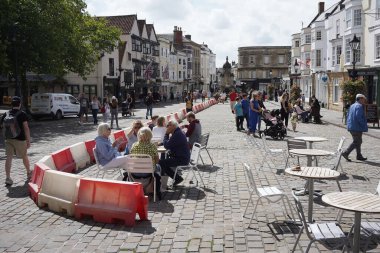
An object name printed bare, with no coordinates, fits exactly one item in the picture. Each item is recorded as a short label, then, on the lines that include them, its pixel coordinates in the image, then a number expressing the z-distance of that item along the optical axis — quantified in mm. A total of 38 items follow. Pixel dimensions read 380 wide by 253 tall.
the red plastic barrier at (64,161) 10880
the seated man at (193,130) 12188
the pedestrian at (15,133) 10289
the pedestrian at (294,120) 22141
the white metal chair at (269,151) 11738
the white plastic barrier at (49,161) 10172
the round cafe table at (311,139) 11878
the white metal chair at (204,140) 12047
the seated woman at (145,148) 8969
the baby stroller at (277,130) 19031
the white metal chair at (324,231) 5094
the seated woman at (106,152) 9352
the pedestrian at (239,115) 22089
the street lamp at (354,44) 23766
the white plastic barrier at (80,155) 12040
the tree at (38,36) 25484
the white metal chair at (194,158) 9652
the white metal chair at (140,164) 8536
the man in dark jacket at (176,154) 9617
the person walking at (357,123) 12547
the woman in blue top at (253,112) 19641
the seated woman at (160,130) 12406
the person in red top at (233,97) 34106
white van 31516
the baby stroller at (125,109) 34312
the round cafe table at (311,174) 7215
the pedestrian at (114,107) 24970
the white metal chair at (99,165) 9430
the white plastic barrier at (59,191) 7817
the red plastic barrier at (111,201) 7277
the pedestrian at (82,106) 27322
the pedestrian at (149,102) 31144
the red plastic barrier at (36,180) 8730
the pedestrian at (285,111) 22397
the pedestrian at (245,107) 22291
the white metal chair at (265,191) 6967
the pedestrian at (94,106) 26764
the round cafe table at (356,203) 5138
